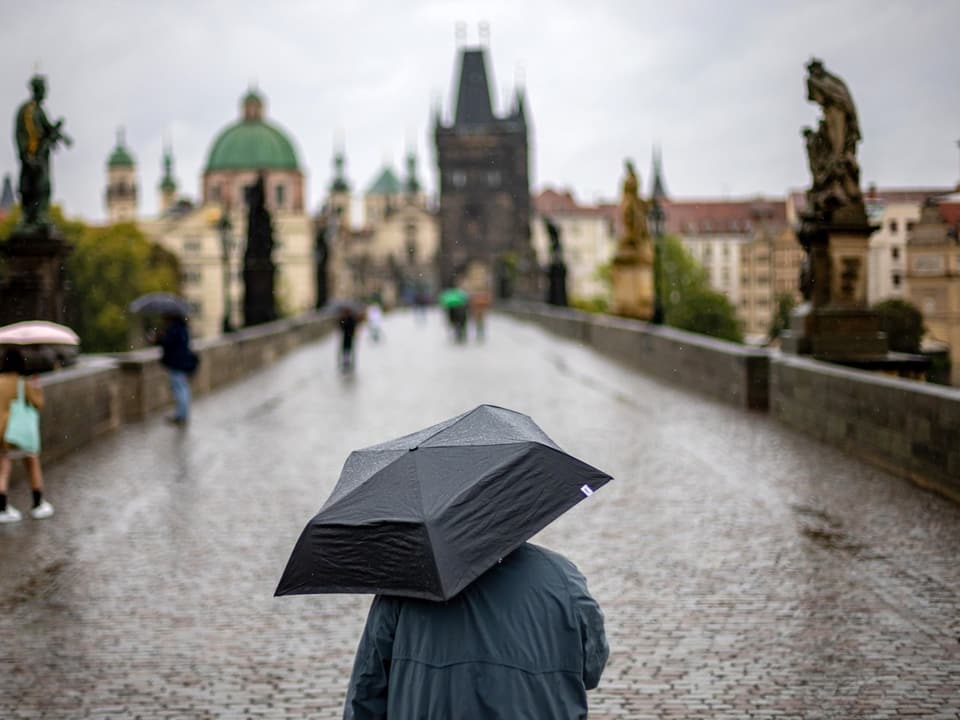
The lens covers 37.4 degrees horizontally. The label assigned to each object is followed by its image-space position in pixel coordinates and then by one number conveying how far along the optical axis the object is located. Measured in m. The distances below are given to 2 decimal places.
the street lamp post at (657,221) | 33.12
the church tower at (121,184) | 183.38
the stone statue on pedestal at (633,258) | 35.03
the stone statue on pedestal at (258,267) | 38.09
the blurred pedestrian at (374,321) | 42.56
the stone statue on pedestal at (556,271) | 53.66
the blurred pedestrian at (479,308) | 44.16
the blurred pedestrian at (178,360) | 17.66
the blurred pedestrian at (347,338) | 27.54
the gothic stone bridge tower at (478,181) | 140.38
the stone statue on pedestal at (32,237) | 19.14
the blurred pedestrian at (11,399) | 10.52
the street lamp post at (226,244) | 34.10
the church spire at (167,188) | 190.62
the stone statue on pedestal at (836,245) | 17.55
